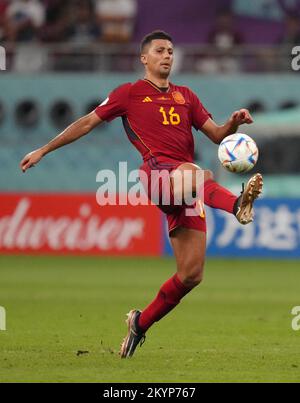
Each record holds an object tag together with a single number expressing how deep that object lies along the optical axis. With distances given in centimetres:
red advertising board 4447
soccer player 1845
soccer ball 1819
